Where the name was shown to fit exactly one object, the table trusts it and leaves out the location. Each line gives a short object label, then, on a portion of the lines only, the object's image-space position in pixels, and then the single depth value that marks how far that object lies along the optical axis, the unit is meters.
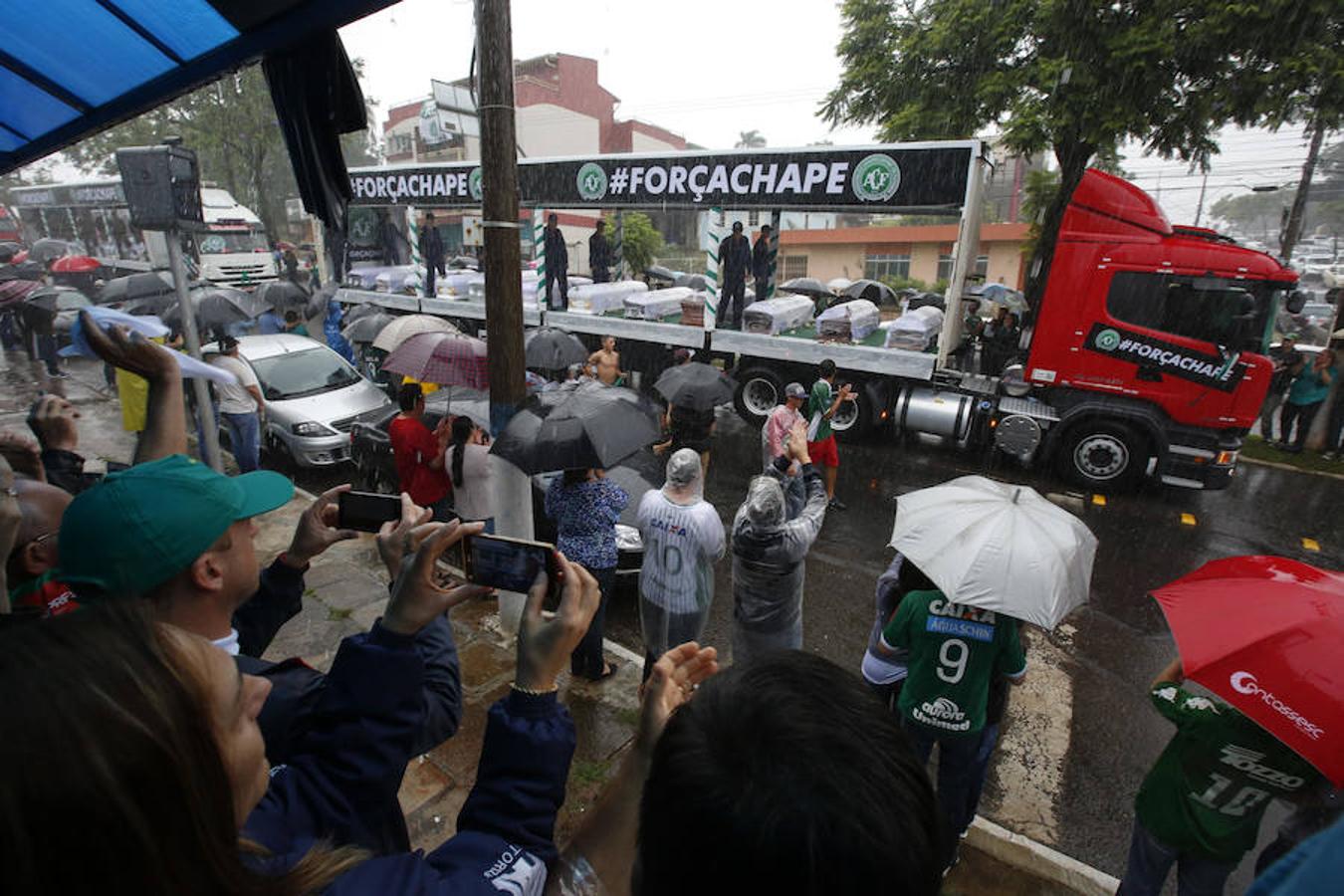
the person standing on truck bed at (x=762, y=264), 12.22
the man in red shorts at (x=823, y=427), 6.90
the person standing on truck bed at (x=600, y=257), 14.60
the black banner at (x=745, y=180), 8.45
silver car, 7.78
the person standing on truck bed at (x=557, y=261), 12.82
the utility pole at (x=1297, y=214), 16.70
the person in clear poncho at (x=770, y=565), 3.22
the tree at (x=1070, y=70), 10.05
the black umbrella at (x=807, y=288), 18.25
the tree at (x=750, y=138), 84.56
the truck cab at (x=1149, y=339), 7.50
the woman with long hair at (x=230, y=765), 0.75
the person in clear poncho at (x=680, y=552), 3.47
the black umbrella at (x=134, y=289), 12.73
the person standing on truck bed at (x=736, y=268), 10.92
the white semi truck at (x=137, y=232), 23.48
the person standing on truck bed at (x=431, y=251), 14.45
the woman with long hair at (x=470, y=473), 4.83
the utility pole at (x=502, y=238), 3.62
